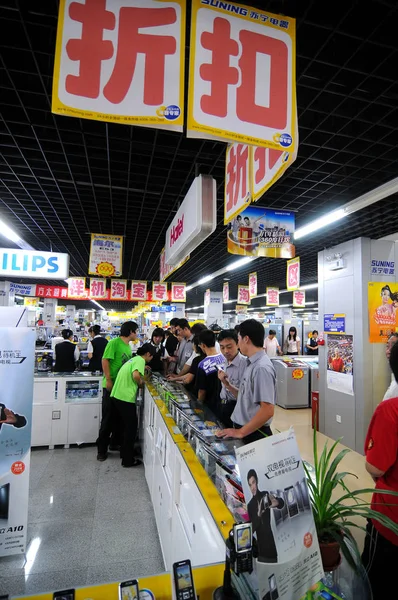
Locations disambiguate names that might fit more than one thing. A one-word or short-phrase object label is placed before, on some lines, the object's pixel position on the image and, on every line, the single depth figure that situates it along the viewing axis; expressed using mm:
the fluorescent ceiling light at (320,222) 5445
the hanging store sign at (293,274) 9289
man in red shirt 1588
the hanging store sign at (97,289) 13148
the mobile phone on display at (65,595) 800
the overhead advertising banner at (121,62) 1512
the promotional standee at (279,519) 838
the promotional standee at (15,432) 2391
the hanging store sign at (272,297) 15016
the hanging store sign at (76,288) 13273
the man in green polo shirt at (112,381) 4484
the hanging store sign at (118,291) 13258
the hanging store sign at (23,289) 13750
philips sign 5238
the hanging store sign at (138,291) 13773
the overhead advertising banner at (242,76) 1595
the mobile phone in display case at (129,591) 791
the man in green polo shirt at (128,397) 4148
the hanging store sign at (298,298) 14315
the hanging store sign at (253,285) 12422
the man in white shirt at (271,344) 10891
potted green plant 1030
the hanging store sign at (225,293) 14775
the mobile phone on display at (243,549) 858
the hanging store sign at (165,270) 6683
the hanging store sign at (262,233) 4848
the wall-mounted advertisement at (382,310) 5500
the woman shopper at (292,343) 11758
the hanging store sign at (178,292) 14094
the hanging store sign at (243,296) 14312
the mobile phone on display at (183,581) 792
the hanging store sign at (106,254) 7508
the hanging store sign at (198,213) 2732
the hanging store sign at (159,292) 13898
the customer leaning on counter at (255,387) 2402
